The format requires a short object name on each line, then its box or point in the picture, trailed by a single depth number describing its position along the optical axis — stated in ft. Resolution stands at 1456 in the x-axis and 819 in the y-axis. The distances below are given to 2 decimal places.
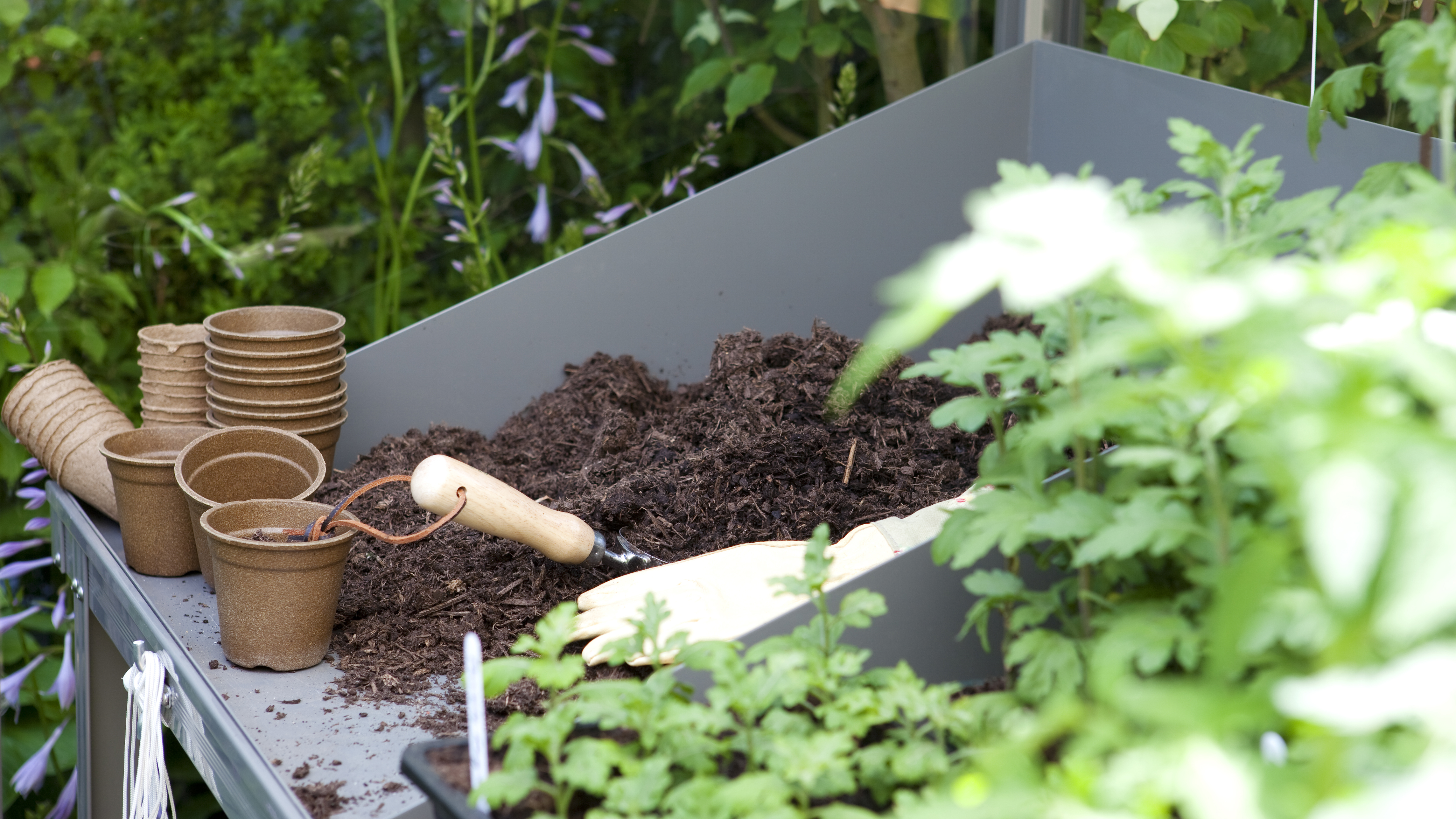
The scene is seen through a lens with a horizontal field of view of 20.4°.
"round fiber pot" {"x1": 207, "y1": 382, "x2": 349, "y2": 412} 7.60
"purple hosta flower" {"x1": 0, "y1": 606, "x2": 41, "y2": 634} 8.17
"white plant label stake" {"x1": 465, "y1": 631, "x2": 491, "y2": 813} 6.36
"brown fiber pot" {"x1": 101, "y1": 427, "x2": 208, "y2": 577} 7.30
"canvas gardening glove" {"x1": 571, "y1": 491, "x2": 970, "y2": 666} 7.01
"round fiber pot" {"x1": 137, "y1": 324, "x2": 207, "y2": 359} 7.75
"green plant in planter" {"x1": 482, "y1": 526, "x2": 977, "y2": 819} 6.23
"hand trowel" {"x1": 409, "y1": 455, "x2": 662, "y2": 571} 7.02
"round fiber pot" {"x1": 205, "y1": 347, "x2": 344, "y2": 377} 7.59
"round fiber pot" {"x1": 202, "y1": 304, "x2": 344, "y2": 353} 7.62
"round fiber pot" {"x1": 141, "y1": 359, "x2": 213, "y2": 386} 7.77
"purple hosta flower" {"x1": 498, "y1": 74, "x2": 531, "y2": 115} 8.99
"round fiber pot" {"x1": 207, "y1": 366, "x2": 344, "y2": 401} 7.61
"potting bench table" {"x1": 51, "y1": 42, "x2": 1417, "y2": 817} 7.66
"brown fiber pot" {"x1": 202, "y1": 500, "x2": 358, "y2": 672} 6.97
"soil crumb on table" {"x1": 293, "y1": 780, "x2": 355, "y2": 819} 6.64
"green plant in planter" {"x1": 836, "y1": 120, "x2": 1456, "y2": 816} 4.04
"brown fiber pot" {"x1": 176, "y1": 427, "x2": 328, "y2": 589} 7.28
